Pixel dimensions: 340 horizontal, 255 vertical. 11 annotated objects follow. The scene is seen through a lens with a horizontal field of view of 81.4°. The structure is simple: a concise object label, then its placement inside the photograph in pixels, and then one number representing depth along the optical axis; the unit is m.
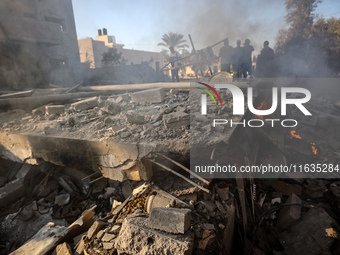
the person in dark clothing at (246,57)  8.22
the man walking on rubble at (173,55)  11.40
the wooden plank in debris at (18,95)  5.25
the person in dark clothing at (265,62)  8.70
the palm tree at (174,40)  25.58
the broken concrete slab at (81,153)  2.64
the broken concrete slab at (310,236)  2.32
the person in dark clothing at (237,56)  8.27
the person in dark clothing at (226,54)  8.19
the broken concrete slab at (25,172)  3.88
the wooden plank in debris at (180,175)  2.30
